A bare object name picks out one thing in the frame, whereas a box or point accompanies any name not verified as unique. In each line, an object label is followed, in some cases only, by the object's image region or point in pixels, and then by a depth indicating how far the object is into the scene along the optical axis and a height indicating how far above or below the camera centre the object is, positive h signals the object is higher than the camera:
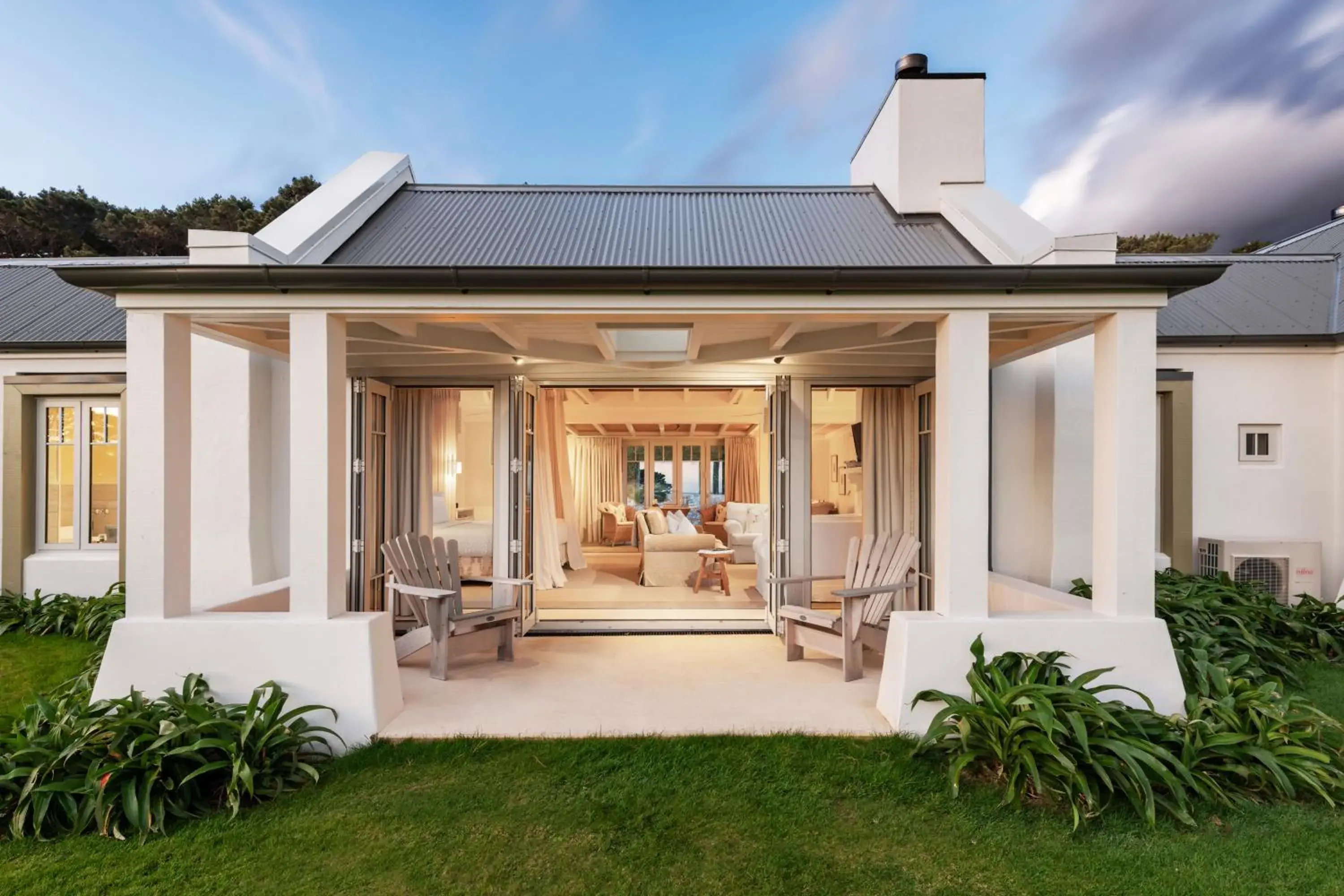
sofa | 7.31 -1.21
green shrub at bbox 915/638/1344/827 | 2.59 -1.29
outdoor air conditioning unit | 5.37 -0.94
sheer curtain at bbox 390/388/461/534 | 5.74 -0.06
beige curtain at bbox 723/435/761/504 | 13.18 -0.43
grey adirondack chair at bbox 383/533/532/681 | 4.09 -1.03
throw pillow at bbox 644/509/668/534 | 8.45 -0.95
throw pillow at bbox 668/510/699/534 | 8.55 -1.00
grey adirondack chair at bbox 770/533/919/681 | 4.05 -1.06
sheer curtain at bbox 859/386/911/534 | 5.82 -0.04
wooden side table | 7.02 -1.27
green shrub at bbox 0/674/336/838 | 2.46 -1.30
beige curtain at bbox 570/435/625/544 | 12.84 -0.38
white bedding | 7.54 -1.01
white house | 3.26 +0.60
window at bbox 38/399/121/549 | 5.67 -0.18
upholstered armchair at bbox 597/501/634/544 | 11.26 -1.30
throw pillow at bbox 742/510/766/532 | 9.45 -1.05
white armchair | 8.73 -1.09
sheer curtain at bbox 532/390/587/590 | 7.18 -0.59
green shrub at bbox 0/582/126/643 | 4.93 -1.31
